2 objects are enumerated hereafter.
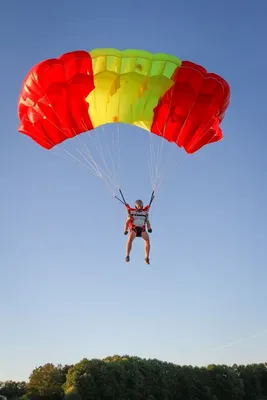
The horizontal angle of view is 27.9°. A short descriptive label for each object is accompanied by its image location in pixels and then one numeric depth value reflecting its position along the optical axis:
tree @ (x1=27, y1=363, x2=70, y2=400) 61.16
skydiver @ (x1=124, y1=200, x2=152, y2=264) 16.06
